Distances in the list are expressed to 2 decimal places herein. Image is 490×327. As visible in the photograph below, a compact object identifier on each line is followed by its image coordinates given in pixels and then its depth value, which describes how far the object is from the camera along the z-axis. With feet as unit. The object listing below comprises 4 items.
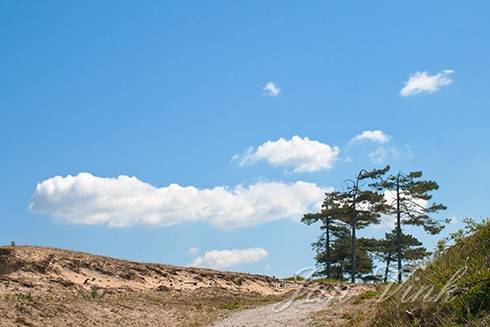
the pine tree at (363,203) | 154.51
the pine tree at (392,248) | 158.81
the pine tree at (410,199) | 152.35
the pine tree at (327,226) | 161.44
